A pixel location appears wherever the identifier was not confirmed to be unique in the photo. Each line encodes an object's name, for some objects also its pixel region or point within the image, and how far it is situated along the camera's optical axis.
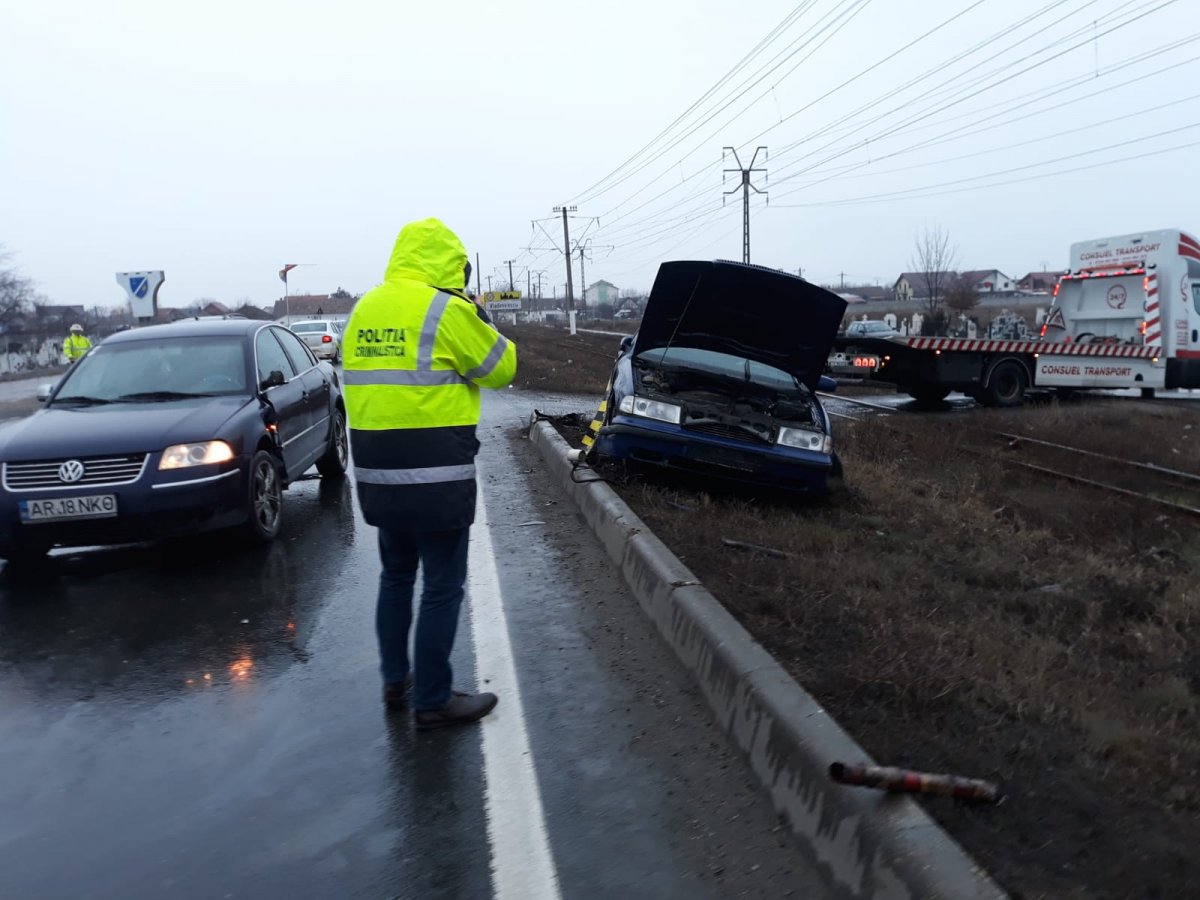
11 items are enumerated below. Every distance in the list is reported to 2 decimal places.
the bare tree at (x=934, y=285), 62.66
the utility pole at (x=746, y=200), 42.81
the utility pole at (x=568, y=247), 69.46
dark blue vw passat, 5.95
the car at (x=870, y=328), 39.75
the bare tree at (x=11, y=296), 75.06
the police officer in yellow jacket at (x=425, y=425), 3.85
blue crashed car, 7.45
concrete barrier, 2.48
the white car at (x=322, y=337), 26.30
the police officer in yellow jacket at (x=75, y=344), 21.89
